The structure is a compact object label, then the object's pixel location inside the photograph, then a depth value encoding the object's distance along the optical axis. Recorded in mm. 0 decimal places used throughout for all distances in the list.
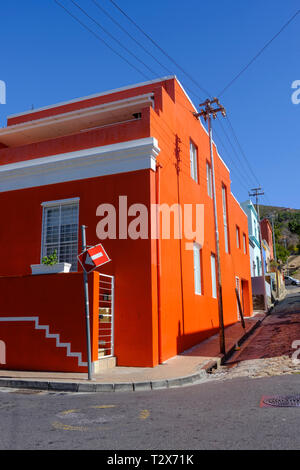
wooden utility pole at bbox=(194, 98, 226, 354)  13296
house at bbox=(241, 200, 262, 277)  33338
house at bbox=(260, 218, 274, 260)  55331
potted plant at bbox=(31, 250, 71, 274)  9680
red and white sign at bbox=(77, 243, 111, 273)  8508
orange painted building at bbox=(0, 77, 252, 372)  9562
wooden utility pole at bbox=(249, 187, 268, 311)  35469
